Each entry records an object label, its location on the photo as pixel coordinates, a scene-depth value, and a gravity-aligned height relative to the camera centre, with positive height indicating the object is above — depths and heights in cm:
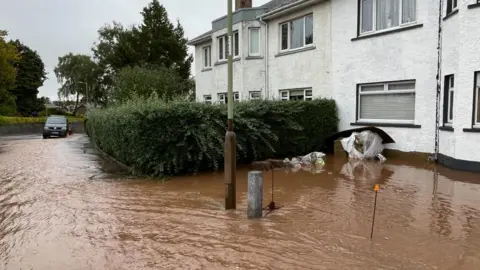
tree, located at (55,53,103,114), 7600 +722
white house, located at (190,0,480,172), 1155 +178
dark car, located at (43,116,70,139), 3441 -135
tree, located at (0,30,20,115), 3675 +445
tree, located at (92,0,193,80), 4434 +711
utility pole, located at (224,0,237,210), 756 -91
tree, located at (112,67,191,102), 2623 +184
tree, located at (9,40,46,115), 5924 +431
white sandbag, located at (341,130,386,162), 1421 -121
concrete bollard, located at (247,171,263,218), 696 -141
